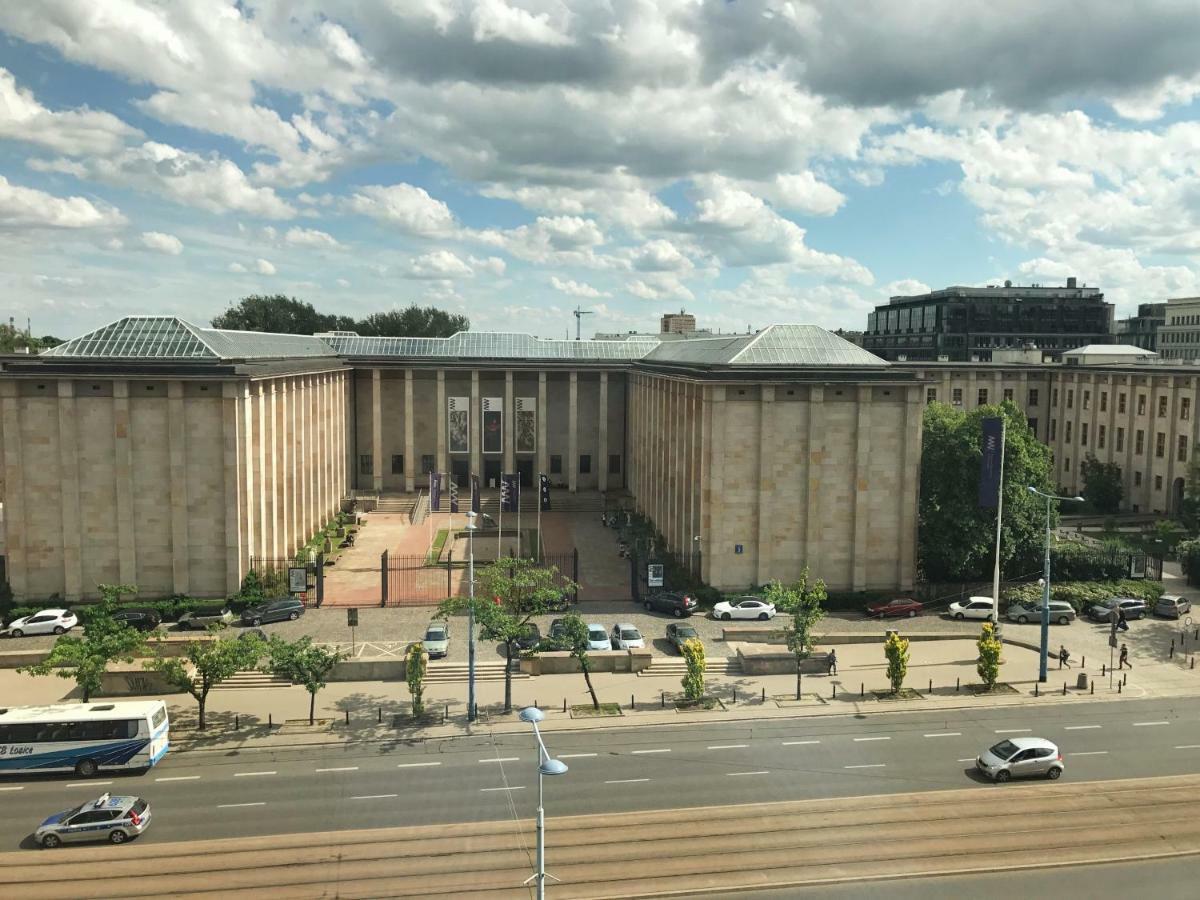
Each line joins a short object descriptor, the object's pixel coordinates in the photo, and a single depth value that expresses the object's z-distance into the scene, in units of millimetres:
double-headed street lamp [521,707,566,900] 21219
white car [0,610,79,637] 52625
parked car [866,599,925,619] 58438
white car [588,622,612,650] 51031
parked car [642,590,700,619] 57219
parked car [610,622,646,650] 51375
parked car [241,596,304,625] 54938
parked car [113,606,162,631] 52891
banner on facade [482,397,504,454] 91750
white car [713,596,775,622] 56719
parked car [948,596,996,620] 58375
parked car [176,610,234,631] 53781
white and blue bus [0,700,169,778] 36281
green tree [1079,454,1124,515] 90750
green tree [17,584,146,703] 39938
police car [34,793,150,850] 30344
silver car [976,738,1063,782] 35500
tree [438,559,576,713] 42500
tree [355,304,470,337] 192000
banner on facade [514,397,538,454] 98125
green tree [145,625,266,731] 40406
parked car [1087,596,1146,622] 58750
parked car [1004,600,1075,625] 58438
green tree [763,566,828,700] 46469
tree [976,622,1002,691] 45094
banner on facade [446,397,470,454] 94750
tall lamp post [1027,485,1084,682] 47656
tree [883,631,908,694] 44594
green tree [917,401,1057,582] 61000
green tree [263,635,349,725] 41062
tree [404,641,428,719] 42094
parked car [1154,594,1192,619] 59438
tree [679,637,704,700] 43406
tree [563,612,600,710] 43625
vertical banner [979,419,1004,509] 54812
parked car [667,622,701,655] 51781
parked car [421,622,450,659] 49812
